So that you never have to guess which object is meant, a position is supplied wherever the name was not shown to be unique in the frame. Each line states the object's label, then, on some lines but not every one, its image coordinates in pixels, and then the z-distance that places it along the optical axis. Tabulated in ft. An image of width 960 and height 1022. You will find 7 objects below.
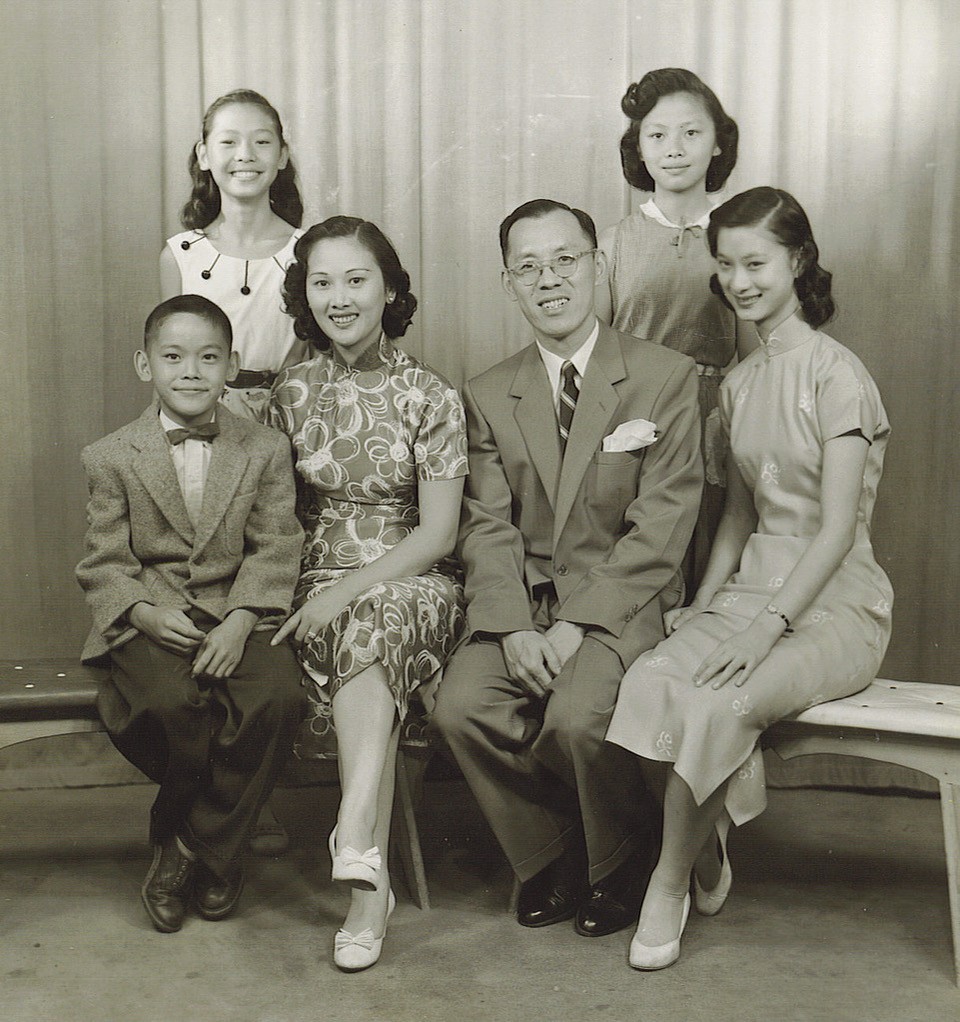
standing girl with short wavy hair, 9.35
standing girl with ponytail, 9.67
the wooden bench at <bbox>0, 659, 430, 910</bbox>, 7.98
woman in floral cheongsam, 8.11
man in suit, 7.75
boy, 7.77
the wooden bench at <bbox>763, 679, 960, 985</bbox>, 7.23
